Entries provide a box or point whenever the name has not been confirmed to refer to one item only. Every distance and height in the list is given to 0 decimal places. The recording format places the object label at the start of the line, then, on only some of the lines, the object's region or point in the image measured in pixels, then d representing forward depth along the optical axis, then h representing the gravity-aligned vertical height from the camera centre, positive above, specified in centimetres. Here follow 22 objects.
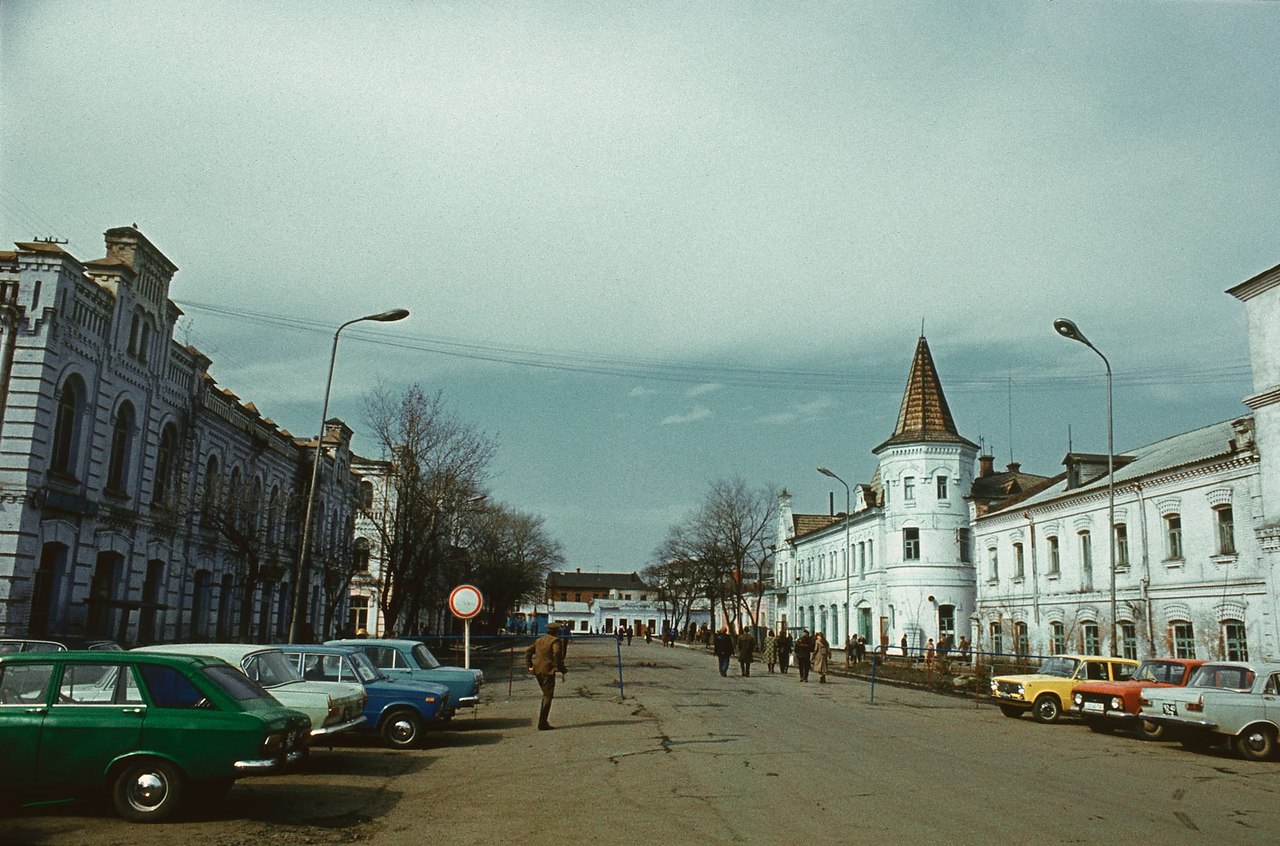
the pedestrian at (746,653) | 3569 -149
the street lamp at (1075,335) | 2611 +777
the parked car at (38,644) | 1506 -91
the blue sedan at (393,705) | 1440 -155
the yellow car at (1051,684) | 2180 -139
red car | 1905 -138
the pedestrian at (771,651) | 3999 -159
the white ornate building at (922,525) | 5375 +534
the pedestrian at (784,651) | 3959 -151
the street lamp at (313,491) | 2339 +265
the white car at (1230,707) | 1598 -131
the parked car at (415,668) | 1642 -116
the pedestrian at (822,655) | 3309 -136
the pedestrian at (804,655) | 3328 -139
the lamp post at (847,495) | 4791 +633
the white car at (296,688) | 1173 -116
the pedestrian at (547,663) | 1694 -100
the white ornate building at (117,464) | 2139 +332
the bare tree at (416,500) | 3306 +353
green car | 866 -128
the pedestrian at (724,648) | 3550 -133
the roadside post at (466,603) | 1950 +0
